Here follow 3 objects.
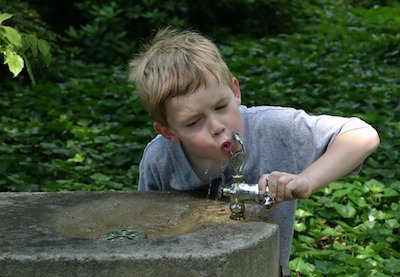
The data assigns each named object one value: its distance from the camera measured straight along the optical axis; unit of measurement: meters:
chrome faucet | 2.09
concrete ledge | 1.73
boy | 2.22
